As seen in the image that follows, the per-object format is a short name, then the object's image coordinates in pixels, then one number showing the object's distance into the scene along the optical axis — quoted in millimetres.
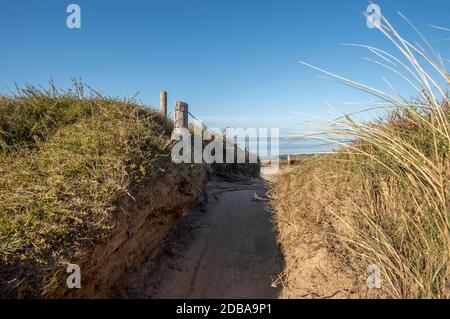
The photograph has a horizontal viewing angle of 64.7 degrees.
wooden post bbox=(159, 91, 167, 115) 9562
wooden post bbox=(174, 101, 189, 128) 8016
